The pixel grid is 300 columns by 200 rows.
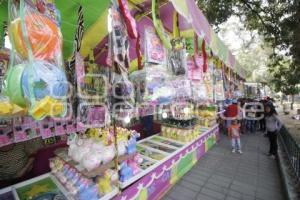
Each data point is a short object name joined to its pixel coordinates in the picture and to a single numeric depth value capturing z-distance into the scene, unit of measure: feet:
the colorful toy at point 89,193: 6.64
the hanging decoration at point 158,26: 6.59
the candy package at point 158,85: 8.66
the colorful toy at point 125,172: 7.75
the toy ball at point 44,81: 3.35
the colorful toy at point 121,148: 7.77
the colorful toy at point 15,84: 3.37
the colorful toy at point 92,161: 6.72
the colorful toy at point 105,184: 7.10
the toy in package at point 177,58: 9.48
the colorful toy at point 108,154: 6.93
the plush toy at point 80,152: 7.40
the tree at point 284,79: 29.91
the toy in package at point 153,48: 8.35
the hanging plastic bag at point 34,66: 3.38
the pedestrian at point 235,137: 19.12
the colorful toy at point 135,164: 8.43
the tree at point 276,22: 24.79
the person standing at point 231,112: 22.36
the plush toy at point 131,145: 8.20
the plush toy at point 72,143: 8.04
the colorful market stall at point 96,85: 3.58
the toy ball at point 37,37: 3.49
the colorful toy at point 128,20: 5.52
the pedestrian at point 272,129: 18.02
